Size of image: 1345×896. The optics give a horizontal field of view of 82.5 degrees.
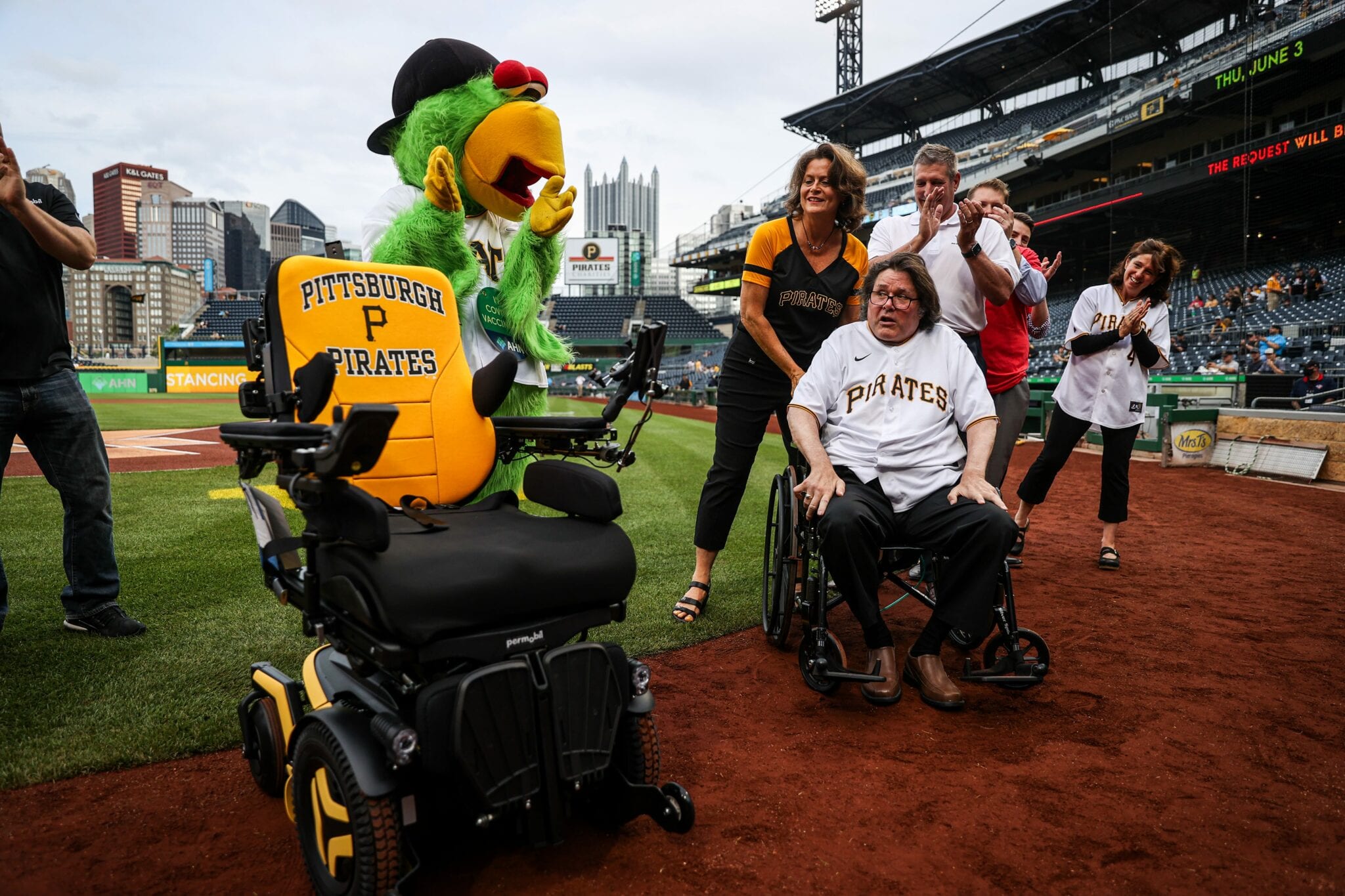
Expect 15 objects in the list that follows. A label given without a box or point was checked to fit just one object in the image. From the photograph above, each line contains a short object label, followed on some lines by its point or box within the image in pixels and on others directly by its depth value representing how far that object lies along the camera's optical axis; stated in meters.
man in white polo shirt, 3.33
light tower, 39.75
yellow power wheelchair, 1.50
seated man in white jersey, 2.54
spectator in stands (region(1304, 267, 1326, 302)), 15.84
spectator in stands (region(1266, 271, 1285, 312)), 16.92
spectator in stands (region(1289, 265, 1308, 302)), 16.41
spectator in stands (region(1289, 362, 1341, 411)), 11.19
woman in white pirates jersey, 4.37
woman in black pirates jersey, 3.27
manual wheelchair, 2.60
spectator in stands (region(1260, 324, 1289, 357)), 13.97
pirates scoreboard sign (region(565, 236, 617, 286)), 55.12
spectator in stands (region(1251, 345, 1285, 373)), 13.05
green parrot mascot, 2.90
